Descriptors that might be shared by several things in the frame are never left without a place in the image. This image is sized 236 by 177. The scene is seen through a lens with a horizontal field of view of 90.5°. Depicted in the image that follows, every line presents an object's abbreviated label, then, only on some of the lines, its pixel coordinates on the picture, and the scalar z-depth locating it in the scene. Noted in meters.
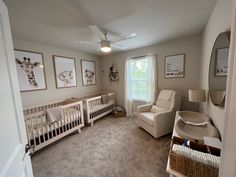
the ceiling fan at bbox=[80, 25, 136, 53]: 2.06
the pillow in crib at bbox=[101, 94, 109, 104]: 3.86
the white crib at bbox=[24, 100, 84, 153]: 2.14
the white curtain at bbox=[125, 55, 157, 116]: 3.47
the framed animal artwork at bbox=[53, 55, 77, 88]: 3.34
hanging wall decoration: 4.39
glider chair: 2.50
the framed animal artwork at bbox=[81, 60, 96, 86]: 4.14
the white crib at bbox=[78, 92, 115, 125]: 3.29
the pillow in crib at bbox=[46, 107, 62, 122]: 2.30
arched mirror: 1.27
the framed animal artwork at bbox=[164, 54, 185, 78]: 3.04
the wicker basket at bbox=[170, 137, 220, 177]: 0.83
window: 3.64
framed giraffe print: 2.62
